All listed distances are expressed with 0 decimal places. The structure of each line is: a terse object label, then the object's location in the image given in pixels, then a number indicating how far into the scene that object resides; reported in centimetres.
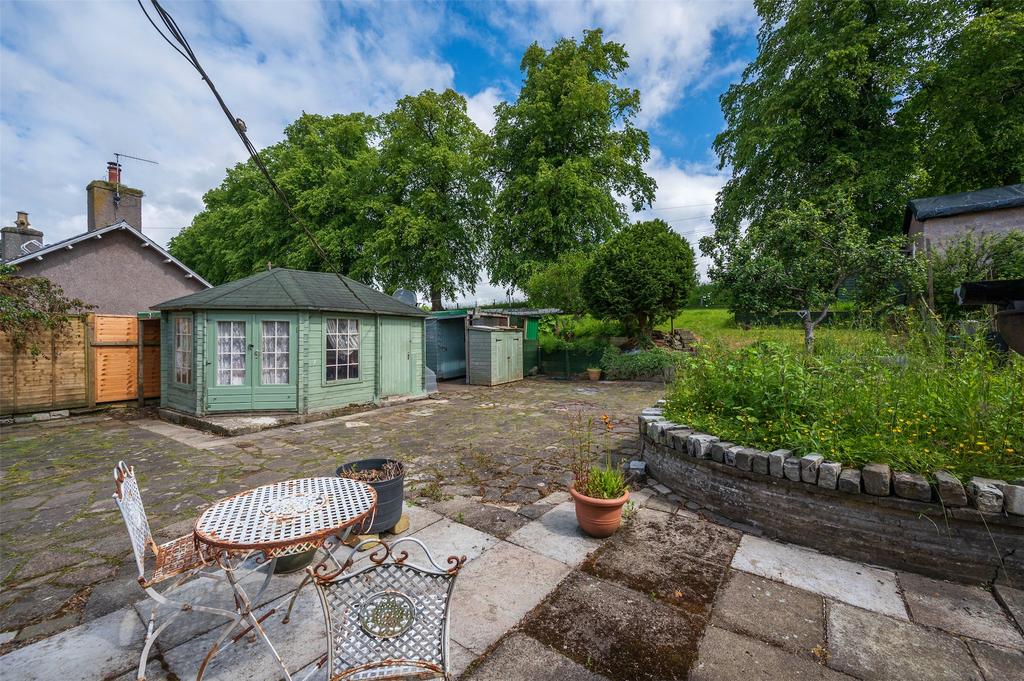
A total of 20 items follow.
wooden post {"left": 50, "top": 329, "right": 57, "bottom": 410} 860
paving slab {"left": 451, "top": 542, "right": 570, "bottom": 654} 234
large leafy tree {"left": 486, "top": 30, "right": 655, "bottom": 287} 1894
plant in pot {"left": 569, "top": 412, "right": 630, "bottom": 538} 340
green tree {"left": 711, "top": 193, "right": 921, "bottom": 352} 931
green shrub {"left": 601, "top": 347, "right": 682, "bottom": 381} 1389
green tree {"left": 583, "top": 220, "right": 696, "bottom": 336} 1394
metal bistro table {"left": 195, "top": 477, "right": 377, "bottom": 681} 196
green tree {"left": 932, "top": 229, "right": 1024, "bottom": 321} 982
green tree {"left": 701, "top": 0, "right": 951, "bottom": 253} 1558
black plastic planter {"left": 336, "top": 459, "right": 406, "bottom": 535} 333
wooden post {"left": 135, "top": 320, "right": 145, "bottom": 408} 981
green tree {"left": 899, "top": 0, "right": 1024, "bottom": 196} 1366
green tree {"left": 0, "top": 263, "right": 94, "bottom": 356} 794
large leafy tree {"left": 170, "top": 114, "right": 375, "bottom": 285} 2161
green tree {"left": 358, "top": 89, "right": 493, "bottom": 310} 2036
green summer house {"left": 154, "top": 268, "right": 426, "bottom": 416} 817
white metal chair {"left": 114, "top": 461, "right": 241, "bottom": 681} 191
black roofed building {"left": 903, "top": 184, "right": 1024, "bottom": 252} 1255
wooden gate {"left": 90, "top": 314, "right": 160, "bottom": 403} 927
